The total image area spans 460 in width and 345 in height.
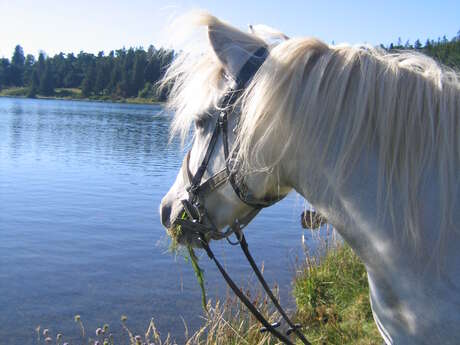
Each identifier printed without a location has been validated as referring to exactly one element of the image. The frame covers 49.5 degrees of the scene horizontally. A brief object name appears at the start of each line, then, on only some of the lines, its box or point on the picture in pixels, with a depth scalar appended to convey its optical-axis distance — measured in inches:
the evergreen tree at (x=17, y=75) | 6020.7
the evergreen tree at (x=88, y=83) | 4880.7
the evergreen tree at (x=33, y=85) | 5187.0
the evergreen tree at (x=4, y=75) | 5969.5
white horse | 72.1
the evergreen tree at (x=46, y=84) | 5246.1
